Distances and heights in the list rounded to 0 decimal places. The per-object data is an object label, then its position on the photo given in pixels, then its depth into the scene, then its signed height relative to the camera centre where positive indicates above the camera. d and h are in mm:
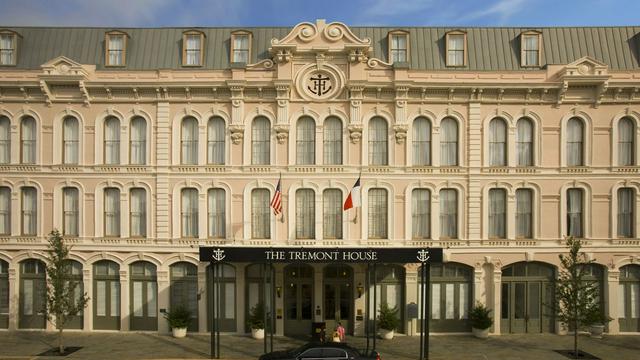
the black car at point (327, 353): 16781 -6020
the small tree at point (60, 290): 20016 -4596
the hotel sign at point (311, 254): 19766 -2861
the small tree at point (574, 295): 19500 -4564
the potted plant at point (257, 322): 22250 -6492
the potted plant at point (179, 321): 22406 -6460
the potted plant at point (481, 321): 22219 -6390
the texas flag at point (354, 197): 20594 -409
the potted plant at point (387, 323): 22141 -6439
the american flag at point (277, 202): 20969 -655
